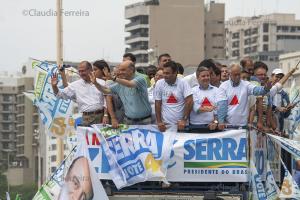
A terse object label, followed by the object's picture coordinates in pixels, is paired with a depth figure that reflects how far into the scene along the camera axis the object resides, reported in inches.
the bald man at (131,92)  628.4
